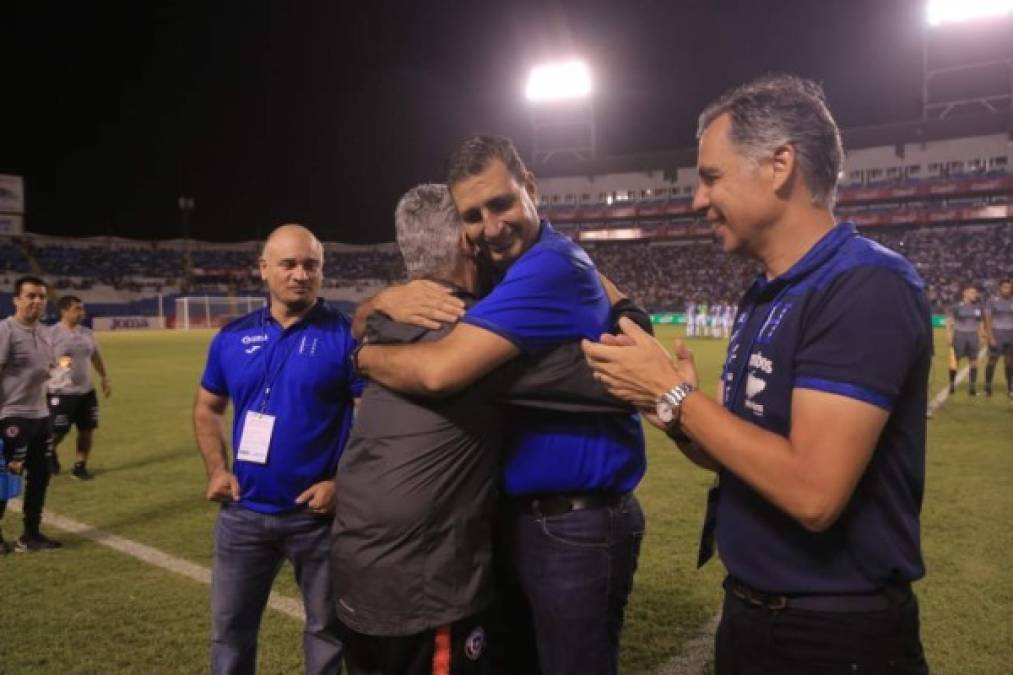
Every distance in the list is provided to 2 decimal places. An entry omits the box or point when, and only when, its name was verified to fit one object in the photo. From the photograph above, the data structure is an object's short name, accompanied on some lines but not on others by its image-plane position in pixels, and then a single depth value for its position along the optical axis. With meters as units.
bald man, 3.41
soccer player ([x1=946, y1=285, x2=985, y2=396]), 14.15
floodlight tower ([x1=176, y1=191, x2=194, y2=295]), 59.41
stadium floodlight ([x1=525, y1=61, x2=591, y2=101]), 56.97
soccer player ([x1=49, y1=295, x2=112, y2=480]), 9.02
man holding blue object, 6.41
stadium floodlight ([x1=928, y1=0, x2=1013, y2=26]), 45.97
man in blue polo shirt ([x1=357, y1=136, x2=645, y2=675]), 2.23
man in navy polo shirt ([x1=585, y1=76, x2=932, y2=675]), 1.60
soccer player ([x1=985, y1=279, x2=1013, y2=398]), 13.52
